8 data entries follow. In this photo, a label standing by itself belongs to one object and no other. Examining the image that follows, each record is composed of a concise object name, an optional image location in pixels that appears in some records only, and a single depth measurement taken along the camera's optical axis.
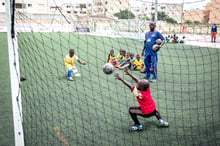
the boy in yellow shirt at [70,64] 7.23
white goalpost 3.09
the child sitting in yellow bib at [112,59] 9.49
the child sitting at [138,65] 9.16
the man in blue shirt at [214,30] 17.96
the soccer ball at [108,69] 3.76
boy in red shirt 3.62
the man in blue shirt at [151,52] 6.91
